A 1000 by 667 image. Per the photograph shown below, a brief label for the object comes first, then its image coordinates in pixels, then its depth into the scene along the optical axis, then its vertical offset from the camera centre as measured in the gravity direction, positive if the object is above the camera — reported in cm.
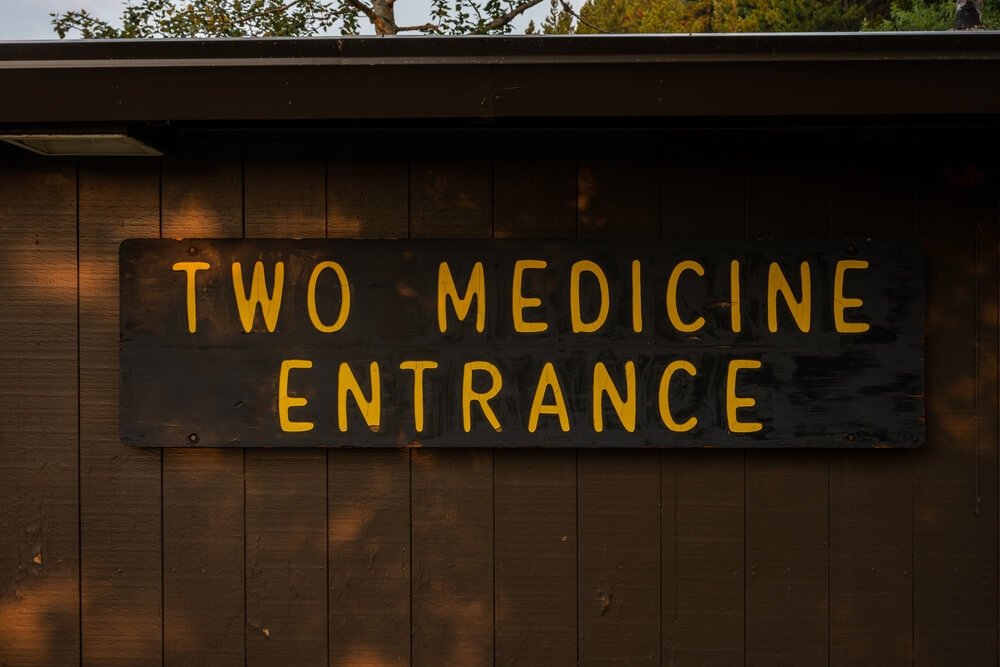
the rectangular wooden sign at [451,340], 249 +0
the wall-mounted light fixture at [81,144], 227 +62
